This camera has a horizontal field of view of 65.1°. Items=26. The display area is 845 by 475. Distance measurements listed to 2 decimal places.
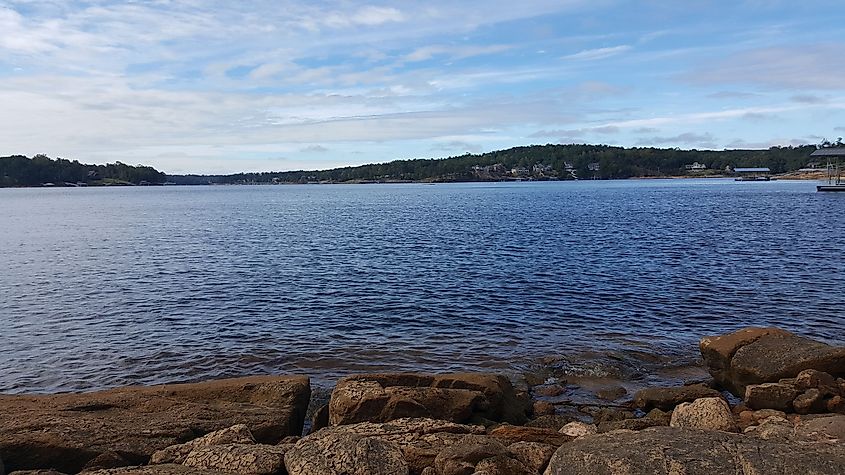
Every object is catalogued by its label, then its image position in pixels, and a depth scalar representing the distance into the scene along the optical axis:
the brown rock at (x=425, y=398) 11.79
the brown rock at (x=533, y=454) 9.22
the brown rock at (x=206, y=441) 9.63
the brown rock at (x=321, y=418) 12.77
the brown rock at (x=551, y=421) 13.11
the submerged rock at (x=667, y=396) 14.20
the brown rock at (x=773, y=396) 13.47
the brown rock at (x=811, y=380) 13.53
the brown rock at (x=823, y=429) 10.11
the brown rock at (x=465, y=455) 8.64
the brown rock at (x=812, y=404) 13.05
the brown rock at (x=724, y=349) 15.70
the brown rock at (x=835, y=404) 13.04
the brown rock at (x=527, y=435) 10.73
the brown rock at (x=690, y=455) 6.95
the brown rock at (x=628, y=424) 11.92
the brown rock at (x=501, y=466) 8.53
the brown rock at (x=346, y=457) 8.05
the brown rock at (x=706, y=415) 11.13
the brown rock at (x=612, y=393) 15.46
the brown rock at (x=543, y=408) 14.28
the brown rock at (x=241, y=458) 8.59
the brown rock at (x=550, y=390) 15.82
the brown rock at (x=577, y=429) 11.09
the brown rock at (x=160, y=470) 8.04
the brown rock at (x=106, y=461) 9.69
